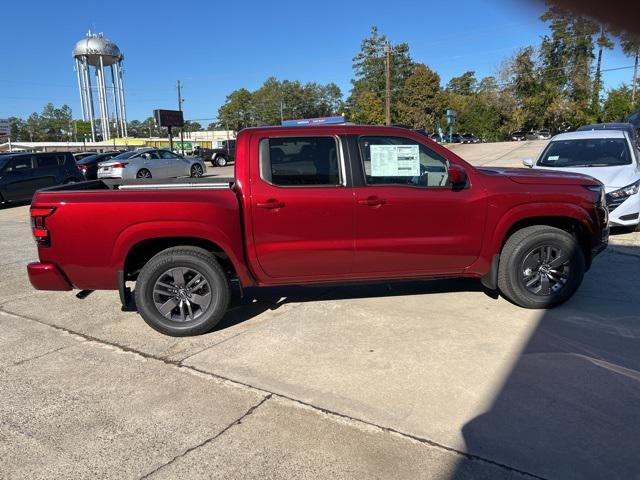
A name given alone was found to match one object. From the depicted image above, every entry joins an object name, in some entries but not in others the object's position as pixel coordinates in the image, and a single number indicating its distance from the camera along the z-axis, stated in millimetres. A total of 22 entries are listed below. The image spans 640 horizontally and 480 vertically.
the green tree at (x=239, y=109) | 124375
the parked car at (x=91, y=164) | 23205
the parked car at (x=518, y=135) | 65562
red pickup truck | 4363
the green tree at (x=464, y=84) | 108031
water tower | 97188
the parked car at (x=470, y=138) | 74188
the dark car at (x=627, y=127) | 10828
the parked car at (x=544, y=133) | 64625
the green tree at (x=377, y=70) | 89262
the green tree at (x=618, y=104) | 43297
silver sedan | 21266
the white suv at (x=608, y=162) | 7801
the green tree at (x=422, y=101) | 79312
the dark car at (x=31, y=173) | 15742
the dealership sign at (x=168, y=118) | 39906
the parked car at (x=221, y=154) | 36844
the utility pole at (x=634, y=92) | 42984
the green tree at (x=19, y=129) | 137788
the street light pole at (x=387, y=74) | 44375
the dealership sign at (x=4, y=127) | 35812
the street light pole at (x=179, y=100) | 70212
